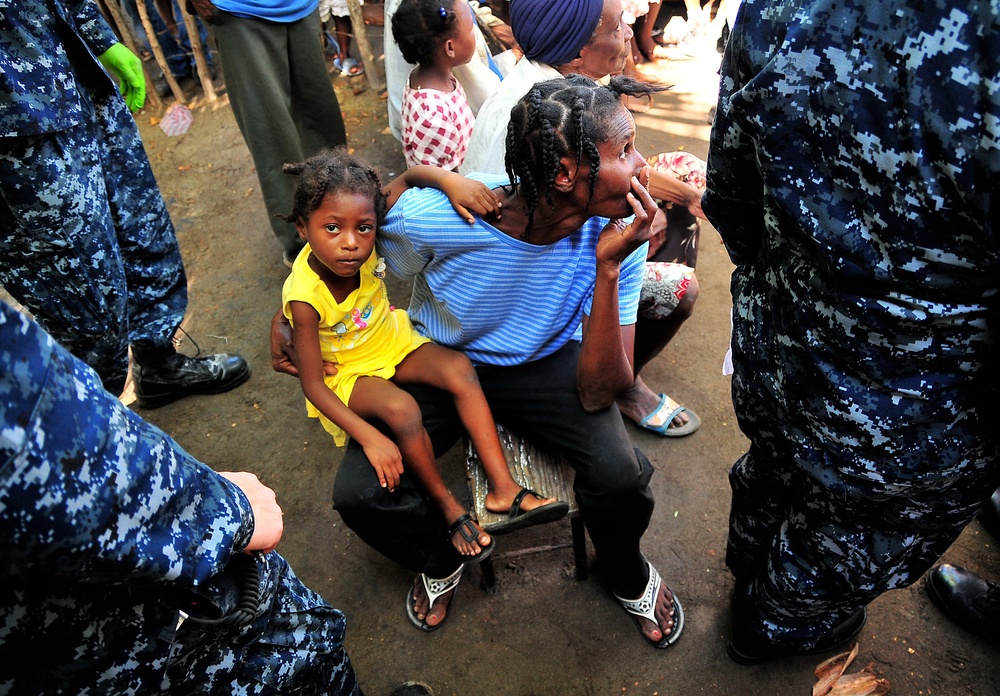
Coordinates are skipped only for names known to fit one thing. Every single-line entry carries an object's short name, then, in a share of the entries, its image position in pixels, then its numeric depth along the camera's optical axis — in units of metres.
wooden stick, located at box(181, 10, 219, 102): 5.27
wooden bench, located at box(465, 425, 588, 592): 2.15
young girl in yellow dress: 2.00
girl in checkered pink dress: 2.95
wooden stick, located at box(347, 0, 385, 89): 5.16
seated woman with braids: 1.87
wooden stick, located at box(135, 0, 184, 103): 5.10
